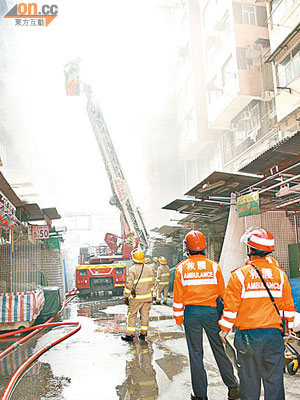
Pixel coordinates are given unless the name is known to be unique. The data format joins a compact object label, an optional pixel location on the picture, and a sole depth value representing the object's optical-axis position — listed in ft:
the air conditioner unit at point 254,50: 59.73
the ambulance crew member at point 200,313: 12.17
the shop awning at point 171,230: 47.30
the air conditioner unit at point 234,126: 69.02
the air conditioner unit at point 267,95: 56.90
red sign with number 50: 32.81
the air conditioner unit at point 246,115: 64.69
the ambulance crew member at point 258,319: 9.59
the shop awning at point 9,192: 22.29
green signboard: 20.01
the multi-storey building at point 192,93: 85.15
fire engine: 57.47
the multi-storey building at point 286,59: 43.62
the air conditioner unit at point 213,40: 69.32
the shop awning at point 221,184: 23.16
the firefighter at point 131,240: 56.90
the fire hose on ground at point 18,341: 20.33
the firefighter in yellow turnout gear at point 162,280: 40.01
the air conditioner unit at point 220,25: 65.98
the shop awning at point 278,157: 17.42
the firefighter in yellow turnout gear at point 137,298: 22.44
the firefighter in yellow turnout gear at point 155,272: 44.31
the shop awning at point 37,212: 31.48
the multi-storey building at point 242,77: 60.44
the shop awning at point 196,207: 30.73
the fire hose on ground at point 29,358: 13.69
